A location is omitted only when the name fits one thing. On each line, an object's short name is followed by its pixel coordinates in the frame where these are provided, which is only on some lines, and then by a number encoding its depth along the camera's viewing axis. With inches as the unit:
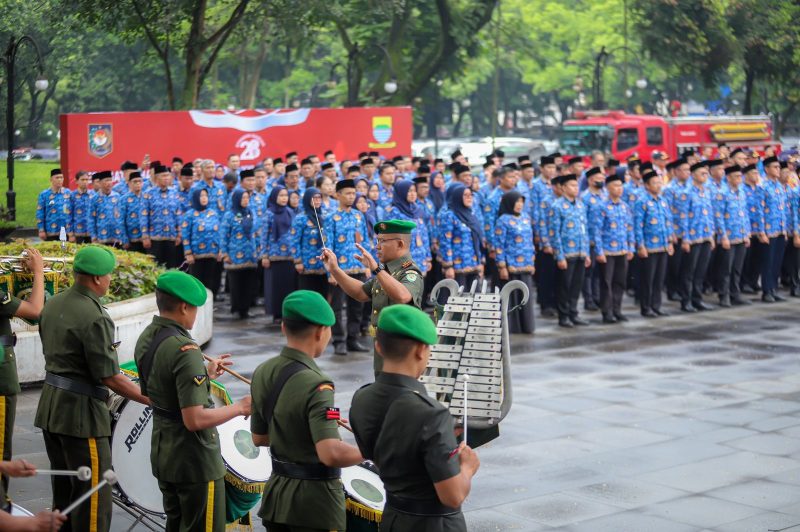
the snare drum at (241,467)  260.1
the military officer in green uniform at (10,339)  287.3
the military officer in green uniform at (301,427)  205.9
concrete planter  465.7
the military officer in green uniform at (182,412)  231.0
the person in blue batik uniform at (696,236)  690.2
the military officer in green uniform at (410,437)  181.6
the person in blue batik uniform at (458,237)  598.9
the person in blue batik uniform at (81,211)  754.2
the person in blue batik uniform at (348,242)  554.6
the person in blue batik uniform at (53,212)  756.6
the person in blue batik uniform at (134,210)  723.4
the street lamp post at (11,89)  823.4
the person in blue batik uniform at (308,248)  578.2
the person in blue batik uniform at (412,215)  598.5
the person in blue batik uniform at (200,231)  667.4
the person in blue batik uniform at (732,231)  705.6
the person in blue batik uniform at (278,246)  626.5
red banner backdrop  832.9
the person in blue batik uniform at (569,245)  628.4
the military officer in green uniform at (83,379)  257.0
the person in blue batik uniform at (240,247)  648.4
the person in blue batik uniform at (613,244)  642.8
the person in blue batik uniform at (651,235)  660.7
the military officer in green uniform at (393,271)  324.8
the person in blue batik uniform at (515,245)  605.6
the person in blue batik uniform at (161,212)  719.7
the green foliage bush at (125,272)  504.1
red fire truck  1416.1
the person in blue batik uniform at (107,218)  730.2
